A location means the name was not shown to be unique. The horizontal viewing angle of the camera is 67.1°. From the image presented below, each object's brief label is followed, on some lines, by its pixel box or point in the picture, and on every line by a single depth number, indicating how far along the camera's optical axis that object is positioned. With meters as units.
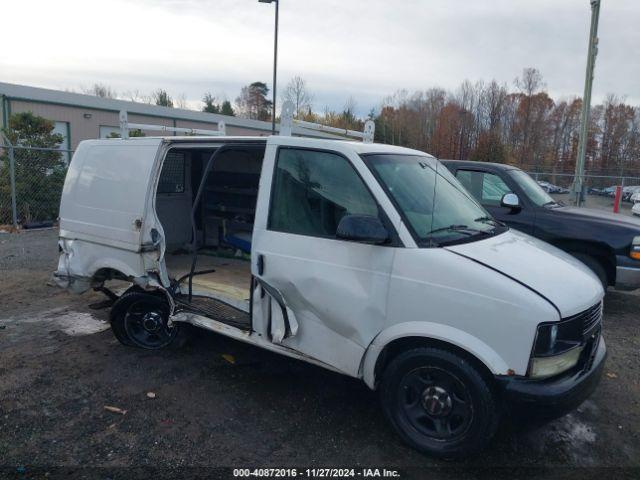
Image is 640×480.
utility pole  12.74
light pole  8.03
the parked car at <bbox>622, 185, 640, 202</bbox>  28.50
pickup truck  6.08
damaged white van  2.96
